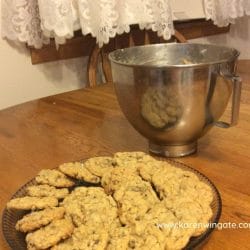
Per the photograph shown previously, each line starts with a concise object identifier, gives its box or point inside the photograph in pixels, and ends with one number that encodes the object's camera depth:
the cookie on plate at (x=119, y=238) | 0.46
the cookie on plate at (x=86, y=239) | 0.47
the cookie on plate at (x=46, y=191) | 0.59
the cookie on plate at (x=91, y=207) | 0.52
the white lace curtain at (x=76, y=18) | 1.41
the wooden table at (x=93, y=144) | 0.67
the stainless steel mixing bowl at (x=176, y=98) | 0.72
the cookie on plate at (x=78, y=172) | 0.65
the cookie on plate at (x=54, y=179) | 0.63
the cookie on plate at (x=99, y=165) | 0.67
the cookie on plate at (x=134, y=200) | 0.52
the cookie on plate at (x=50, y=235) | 0.48
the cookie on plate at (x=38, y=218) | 0.51
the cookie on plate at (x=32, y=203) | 0.56
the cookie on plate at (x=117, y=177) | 0.60
